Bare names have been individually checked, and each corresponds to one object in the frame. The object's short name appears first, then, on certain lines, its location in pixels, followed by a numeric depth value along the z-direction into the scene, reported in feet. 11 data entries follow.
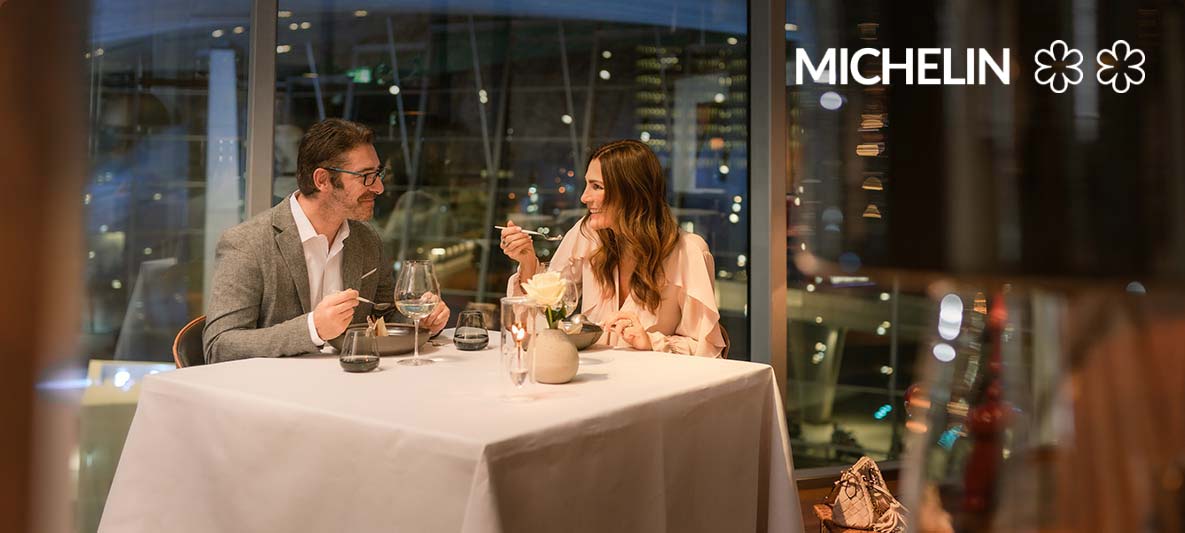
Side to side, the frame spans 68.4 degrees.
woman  8.22
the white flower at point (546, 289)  5.88
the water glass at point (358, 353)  6.01
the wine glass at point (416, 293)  6.58
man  6.70
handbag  8.06
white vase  5.82
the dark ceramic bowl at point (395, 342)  6.77
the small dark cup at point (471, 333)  7.27
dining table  4.44
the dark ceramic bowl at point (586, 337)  7.19
